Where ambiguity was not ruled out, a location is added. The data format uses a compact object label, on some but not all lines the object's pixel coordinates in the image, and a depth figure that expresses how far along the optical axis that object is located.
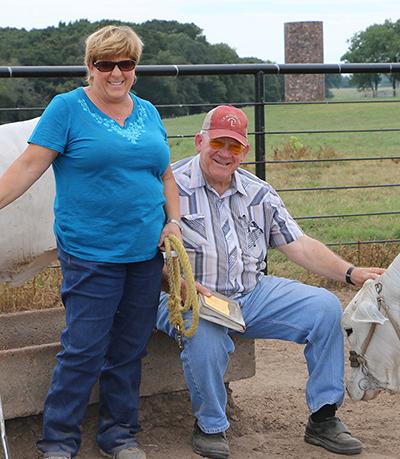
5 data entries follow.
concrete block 3.64
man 3.75
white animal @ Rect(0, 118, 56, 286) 3.74
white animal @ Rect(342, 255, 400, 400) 3.26
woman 3.24
